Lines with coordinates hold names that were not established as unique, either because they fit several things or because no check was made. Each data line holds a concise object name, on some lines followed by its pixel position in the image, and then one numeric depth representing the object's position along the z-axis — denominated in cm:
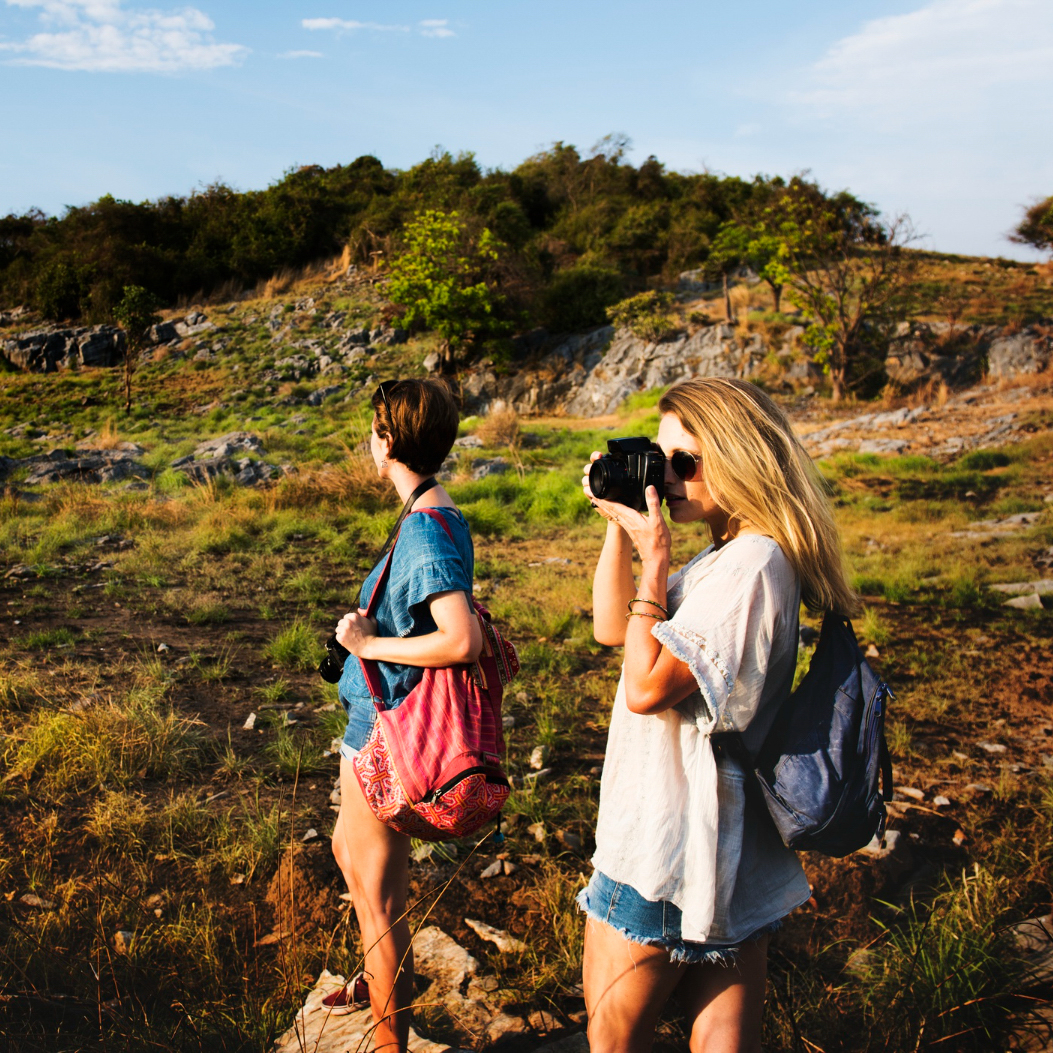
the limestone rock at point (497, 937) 235
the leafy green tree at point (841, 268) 1759
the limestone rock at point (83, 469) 1074
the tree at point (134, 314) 2136
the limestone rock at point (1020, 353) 1730
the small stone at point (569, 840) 288
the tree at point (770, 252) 1856
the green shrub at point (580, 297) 2630
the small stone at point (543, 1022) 205
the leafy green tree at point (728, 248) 2303
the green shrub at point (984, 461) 1055
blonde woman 124
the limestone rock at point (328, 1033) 189
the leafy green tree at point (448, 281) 2459
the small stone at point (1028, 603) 548
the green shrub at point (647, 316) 2323
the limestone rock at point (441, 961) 222
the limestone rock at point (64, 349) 2939
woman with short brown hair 159
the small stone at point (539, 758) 345
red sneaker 200
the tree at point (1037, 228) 2514
